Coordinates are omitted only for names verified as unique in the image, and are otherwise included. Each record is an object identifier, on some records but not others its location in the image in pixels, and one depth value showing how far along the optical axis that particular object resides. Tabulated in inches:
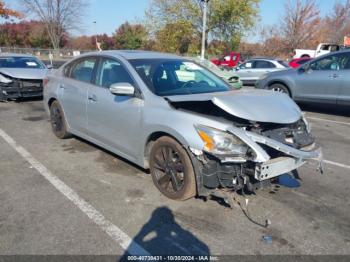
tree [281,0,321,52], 1587.1
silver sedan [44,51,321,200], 129.7
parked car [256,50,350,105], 334.6
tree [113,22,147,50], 2194.9
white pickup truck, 1077.1
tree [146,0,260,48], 1071.6
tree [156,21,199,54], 1123.9
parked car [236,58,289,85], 622.8
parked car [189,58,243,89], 416.8
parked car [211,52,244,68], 929.6
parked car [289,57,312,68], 749.3
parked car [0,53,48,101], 383.2
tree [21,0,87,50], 1808.6
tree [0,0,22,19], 1177.8
